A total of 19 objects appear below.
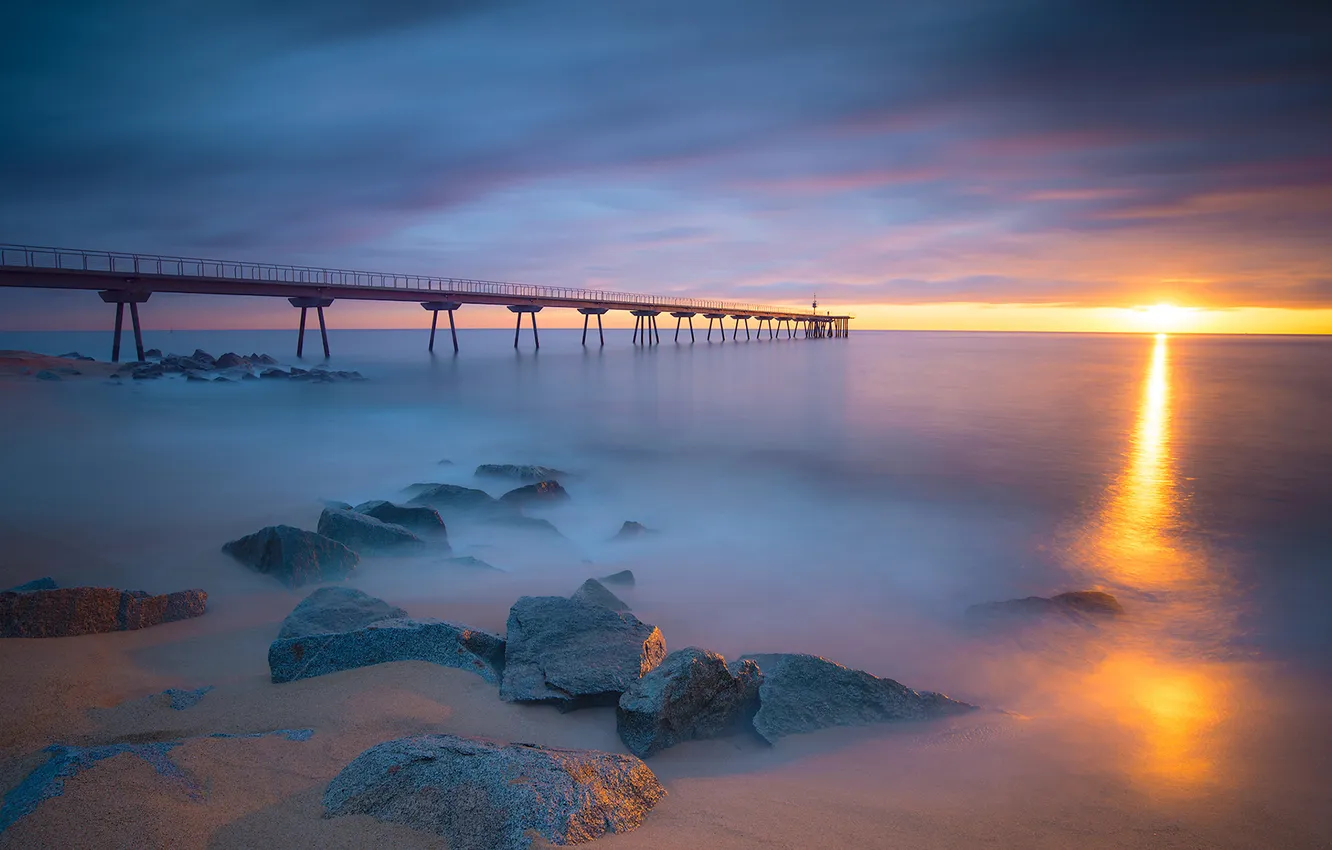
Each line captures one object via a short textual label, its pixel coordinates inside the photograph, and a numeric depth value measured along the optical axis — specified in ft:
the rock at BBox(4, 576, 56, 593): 16.42
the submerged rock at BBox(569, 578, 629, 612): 18.11
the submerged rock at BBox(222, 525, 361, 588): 19.42
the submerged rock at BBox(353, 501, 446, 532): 25.21
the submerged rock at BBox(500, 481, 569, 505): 31.68
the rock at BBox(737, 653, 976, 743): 13.25
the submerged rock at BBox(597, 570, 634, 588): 22.29
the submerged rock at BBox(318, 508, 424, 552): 22.47
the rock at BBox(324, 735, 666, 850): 8.07
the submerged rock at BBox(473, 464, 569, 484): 36.15
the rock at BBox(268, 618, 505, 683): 13.05
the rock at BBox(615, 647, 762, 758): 11.89
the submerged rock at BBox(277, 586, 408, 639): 14.49
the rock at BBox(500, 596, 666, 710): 13.05
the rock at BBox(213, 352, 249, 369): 114.83
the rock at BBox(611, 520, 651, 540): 28.59
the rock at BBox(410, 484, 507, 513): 29.89
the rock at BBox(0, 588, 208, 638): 13.44
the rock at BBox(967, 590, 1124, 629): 20.63
